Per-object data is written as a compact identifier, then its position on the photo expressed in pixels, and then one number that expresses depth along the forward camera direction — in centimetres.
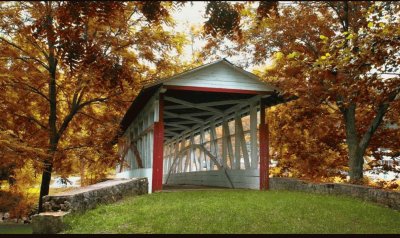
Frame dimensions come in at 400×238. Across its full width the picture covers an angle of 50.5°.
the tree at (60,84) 1554
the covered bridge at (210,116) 1389
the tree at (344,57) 971
